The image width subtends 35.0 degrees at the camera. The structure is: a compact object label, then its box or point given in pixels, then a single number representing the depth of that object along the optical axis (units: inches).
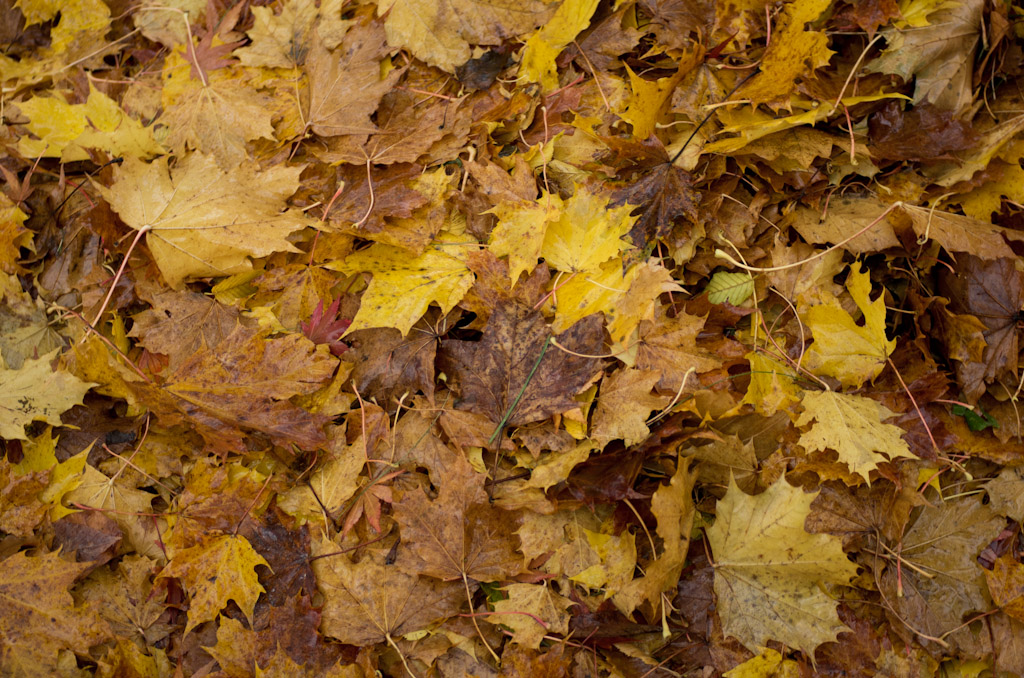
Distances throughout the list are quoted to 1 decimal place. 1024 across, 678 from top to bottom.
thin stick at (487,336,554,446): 44.4
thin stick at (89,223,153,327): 46.0
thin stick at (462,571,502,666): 44.2
